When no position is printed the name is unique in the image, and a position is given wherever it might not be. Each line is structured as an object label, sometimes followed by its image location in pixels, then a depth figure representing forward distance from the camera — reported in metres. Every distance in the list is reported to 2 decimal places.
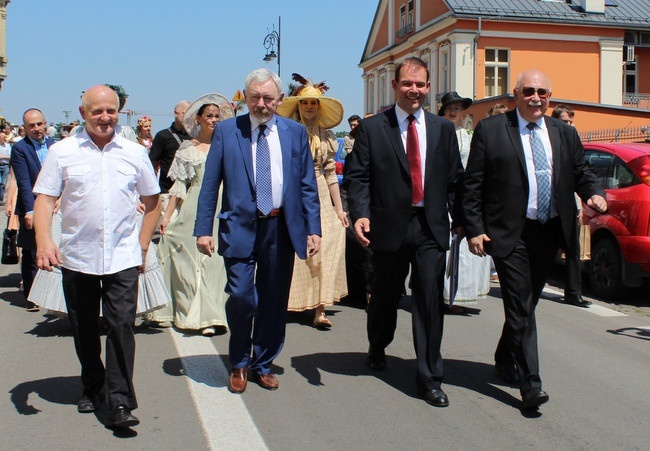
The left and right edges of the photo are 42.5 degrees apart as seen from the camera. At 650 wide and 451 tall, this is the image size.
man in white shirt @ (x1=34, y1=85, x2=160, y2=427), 4.45
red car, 8.62
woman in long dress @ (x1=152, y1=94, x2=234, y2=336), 7.15
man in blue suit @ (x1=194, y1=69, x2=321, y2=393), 5.17
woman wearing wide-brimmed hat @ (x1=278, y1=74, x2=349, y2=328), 7.30
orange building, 43.88
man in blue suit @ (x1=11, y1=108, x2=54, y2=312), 7.80
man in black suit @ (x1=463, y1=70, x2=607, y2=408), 4.97
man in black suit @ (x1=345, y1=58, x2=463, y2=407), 5.13
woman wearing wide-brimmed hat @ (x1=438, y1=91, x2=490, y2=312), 7.91
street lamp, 28.58
